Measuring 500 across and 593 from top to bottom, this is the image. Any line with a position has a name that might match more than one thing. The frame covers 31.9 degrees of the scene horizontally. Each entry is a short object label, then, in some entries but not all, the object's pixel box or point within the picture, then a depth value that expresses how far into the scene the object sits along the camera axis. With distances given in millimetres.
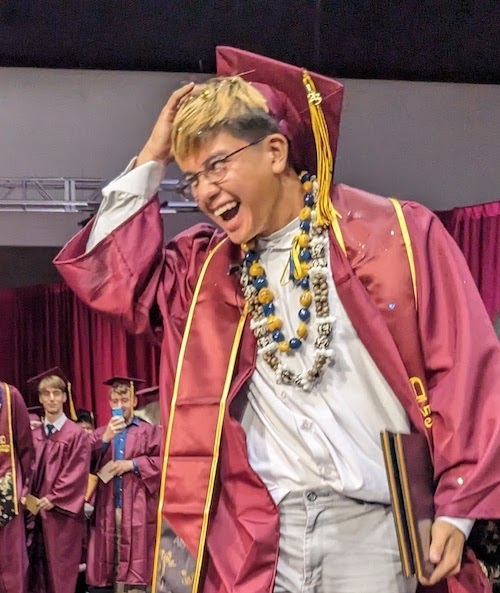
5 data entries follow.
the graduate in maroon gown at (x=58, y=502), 4734
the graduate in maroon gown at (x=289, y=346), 1299
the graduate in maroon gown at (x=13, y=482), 4164
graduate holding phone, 4883
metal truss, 5449
